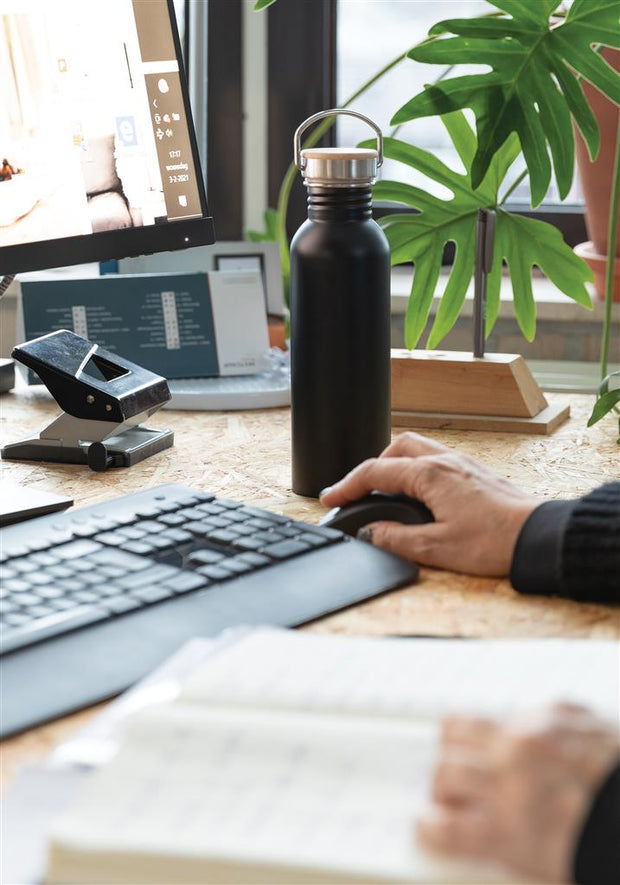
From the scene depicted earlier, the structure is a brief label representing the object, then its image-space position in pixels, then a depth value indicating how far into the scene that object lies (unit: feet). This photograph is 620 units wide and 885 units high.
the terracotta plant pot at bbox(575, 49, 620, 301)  6.08
